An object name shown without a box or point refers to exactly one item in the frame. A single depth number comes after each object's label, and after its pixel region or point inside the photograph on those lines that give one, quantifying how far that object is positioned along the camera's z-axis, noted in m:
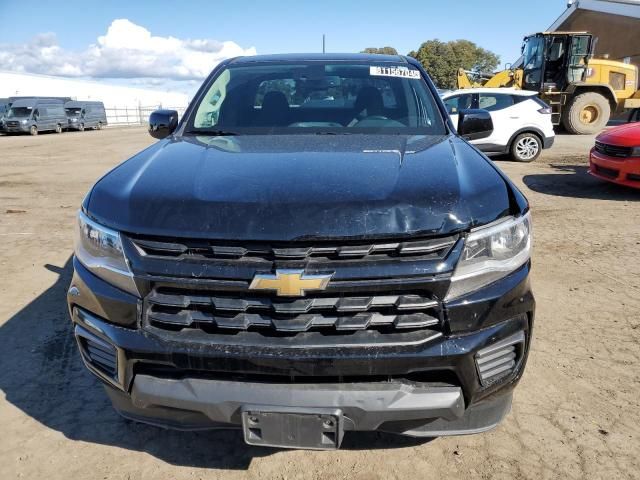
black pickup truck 1.79
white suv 11.08
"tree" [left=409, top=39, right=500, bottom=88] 65.25
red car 7.47
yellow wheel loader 17.47
